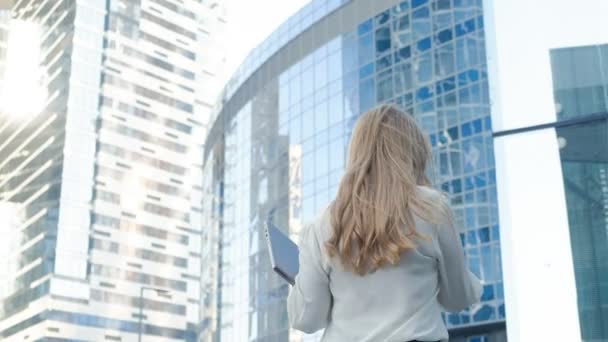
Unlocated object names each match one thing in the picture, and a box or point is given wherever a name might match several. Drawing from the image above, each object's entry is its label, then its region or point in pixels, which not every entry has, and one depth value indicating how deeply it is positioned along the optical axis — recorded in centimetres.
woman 237
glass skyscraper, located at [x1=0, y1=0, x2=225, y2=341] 8575
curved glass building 3306
